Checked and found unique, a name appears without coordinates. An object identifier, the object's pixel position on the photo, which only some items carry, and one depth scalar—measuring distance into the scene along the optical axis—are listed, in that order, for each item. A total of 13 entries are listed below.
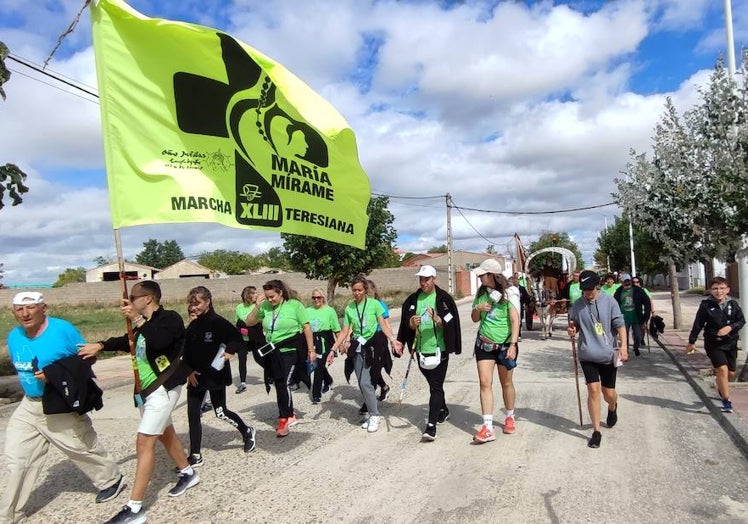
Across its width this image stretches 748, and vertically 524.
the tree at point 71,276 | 114.75
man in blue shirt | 4.14
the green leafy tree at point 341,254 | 24.30
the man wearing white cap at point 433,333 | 6.00
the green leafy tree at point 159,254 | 149.50
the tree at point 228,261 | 103.50
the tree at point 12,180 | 8.79
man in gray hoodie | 5.64
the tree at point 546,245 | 29.11
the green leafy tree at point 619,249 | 44.36
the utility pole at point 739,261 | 9.14
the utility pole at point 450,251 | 39.16
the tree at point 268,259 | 102.00
